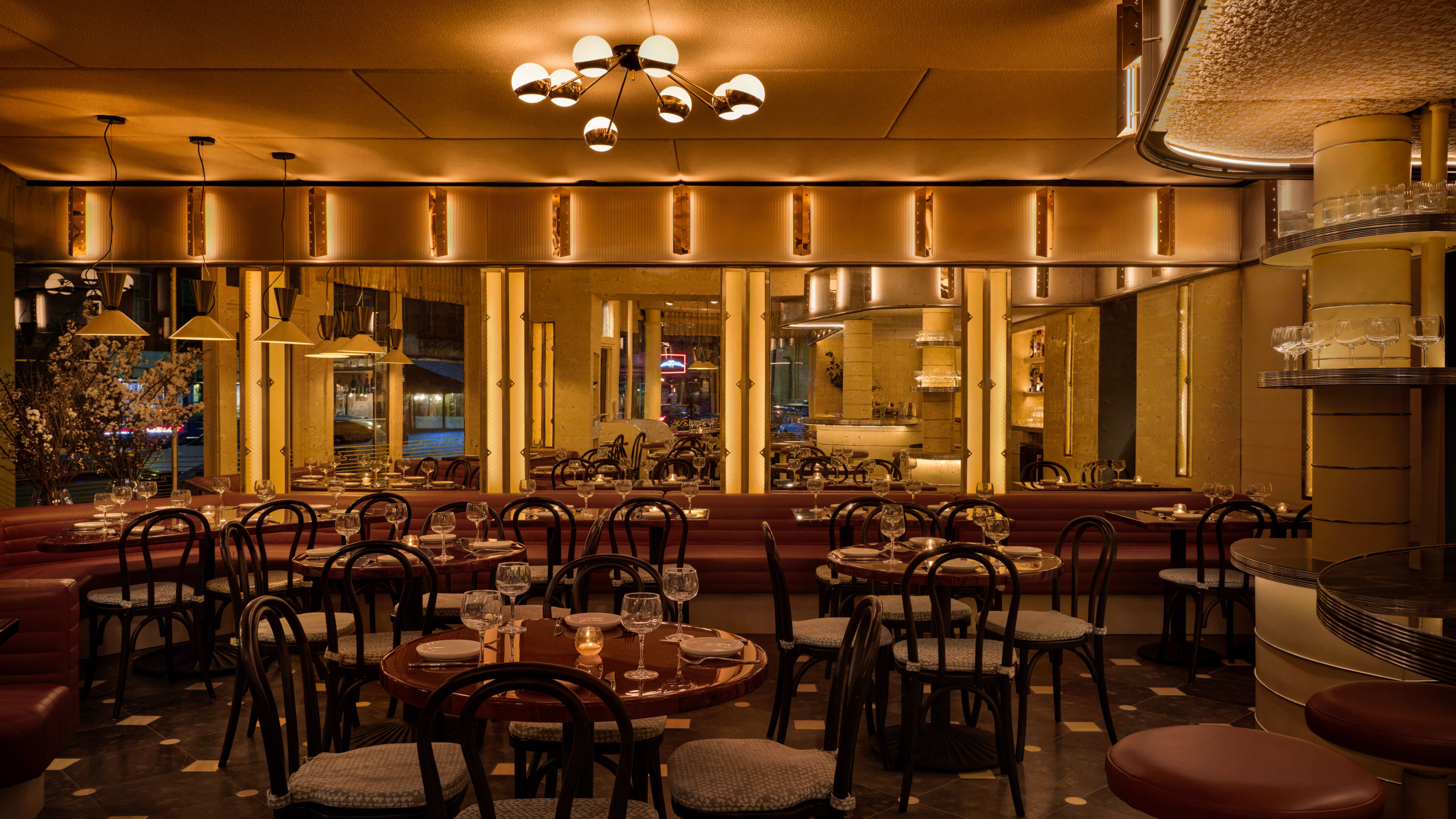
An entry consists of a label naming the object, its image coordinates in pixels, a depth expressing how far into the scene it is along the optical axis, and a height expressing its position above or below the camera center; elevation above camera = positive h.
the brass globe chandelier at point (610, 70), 3.97 +1.50
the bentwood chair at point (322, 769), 2.36 -0.99
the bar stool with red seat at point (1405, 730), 2.14 -0.77
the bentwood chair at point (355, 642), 3.57 -0.98
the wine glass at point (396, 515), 5.15 -0.60
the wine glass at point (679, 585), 2.88 -0.56
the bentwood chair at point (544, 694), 1.88 -0.67
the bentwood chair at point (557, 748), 2.87 -1.09
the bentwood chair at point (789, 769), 2.35 -0.99
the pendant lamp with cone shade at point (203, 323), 6.33 +0.60
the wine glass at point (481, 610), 2.63 -0.58
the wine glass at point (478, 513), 5.22 -0.60
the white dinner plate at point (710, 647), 2.65 -0.70
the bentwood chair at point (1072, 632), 4.02 -1.00
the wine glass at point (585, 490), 6.65 -0.59
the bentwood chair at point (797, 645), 3.78 -1.01
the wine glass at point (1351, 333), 3.46 +0.30
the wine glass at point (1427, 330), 3.32 +0.29
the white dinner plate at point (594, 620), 3.03 -0.71
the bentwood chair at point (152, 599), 4.86 -1.04
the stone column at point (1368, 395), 3.56 +0.06
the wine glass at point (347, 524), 4.84 -0.61
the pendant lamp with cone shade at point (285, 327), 6.55 +0.60
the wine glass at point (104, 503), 5.77 -0.60
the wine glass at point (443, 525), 4.59 -0.58
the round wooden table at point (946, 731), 3.98 -1.49
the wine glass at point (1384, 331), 3.32 +0.29
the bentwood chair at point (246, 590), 3.99 -0.89
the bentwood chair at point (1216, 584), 5.38 -1.06
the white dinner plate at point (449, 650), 2.61 -0.70
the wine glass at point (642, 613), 2.55 -0.57
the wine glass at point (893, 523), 4.56 -0.57
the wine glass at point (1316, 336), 3.64 +0.30
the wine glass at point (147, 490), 6.22 -0.56
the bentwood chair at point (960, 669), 3.57 -1.04
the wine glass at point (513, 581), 2.98 -0.56
